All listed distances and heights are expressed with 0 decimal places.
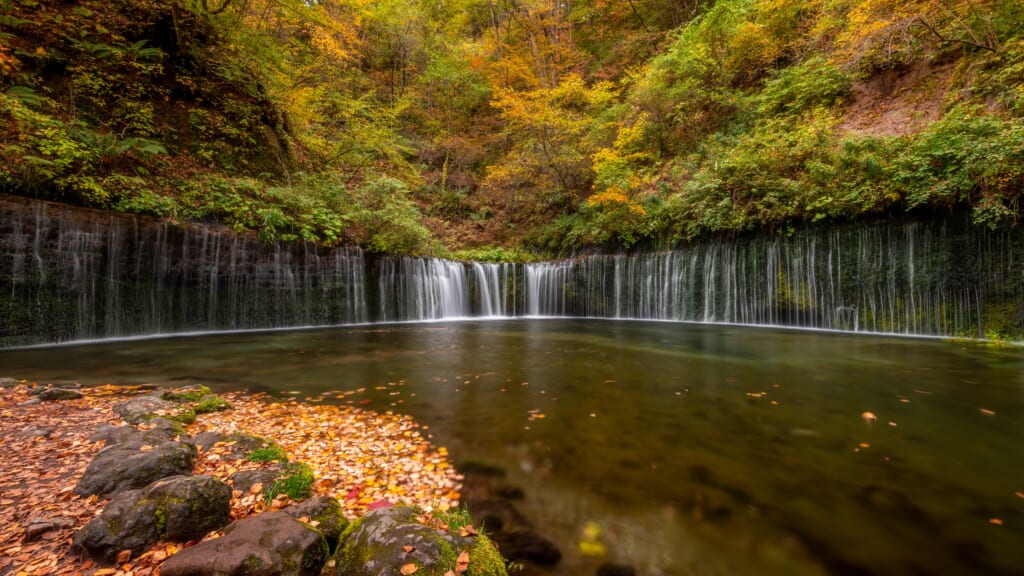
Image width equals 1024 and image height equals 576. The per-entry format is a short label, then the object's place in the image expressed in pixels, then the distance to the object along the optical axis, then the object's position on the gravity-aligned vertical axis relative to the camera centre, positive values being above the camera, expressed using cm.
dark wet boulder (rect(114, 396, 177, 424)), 347 -106
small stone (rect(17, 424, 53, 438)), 300 -106
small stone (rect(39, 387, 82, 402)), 399 -102
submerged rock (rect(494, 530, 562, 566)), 200 -139
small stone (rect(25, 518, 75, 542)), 178 -110
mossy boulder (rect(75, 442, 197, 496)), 221 -105
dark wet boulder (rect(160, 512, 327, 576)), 157 -110
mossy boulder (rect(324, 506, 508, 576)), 165 -116
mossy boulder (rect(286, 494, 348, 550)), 197 -119
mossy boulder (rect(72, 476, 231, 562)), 171 -106
